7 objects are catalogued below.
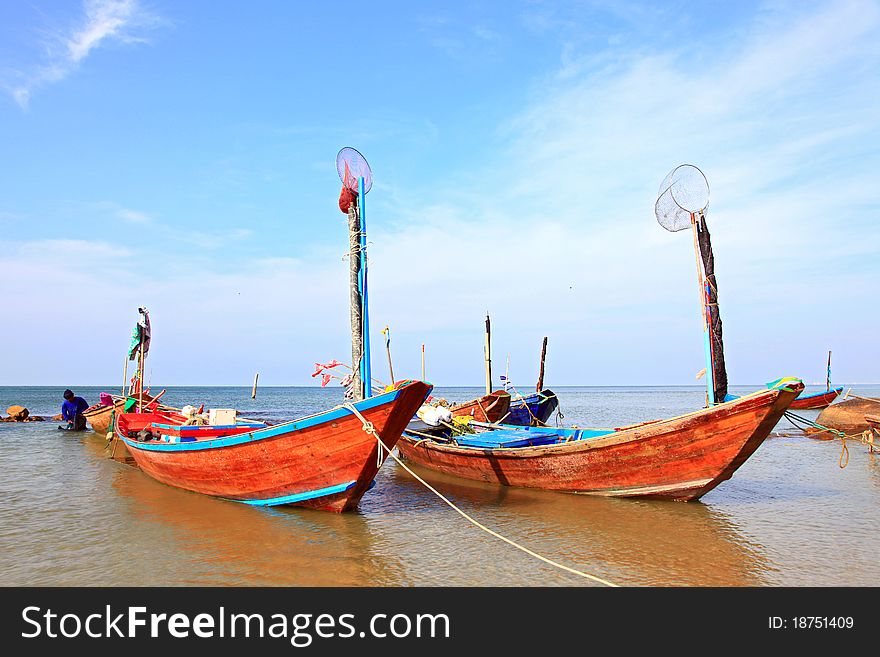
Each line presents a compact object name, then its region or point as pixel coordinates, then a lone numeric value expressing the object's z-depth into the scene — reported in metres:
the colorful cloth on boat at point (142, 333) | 17.81
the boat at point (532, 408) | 22.25
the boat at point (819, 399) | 35.47
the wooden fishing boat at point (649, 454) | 8.83
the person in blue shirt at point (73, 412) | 26.77
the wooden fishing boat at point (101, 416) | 24.69
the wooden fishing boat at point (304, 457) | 8.49
